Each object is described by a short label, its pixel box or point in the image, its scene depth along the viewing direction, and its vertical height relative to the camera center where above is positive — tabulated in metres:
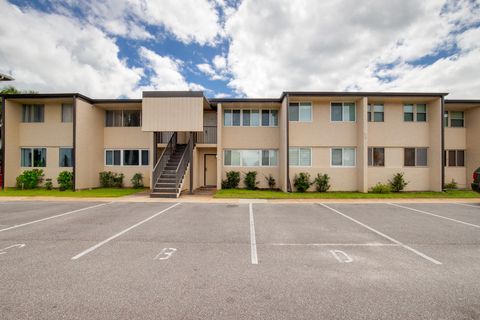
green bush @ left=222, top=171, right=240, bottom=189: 16.03 -1.17
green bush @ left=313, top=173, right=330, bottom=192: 15.33 -1.25
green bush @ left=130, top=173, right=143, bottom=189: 16.98 -1.25
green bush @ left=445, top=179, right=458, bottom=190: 16.17 -1.60
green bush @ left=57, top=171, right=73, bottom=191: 15.19 -1.18
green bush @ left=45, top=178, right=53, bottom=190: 15.73 -1.45
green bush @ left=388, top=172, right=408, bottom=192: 15.36 -1.33
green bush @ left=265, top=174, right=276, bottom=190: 16.25 -1.33
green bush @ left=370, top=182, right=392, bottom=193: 14.75 -1.66
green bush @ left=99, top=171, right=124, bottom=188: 17.17 -1.26
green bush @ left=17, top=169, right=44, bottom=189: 15.47 -1.08
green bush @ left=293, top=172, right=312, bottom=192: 15.07 -1.23
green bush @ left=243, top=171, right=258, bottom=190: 15.93 -1.16
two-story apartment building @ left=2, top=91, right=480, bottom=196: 14.78 +1.98
